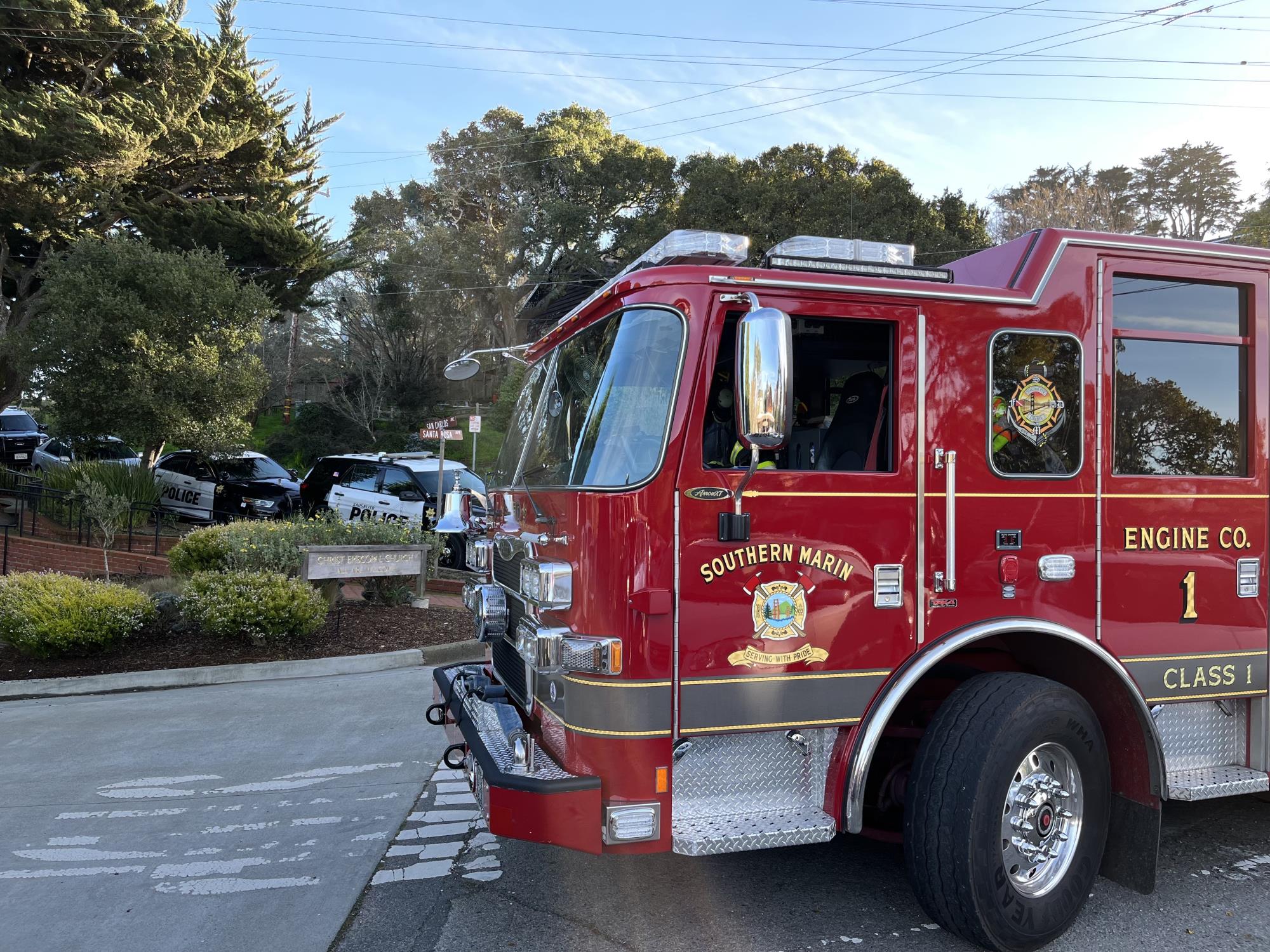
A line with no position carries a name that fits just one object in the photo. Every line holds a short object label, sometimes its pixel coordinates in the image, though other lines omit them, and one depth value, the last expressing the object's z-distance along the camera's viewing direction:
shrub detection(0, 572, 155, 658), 7.67
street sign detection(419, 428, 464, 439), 12.20
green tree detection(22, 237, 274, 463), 16.09
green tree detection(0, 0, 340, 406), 17.30
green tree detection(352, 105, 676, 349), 33.56
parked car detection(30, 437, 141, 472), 17.73
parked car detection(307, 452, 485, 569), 14.27
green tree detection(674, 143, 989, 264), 24.80
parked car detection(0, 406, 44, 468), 22.64
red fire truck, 3.03
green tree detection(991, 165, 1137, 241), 26.19
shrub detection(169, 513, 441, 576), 9.39
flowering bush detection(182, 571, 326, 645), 8.09
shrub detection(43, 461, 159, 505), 14.92
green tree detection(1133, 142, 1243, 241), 34.34
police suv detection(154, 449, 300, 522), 17.20
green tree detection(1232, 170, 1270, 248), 24.88
